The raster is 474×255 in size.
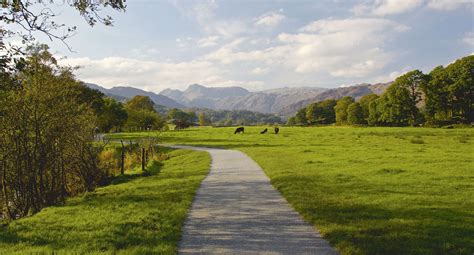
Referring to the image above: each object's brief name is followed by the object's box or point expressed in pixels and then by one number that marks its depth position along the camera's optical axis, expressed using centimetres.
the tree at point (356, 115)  10006
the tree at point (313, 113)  13238
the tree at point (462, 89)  7175
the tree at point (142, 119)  8875
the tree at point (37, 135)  1509
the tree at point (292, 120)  15696
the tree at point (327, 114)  12975
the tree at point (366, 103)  9964
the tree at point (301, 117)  14777
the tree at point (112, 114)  8122
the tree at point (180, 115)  16190
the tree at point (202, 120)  14829
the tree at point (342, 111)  11112
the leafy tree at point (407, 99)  7788
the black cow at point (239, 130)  6494
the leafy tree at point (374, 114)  8865
